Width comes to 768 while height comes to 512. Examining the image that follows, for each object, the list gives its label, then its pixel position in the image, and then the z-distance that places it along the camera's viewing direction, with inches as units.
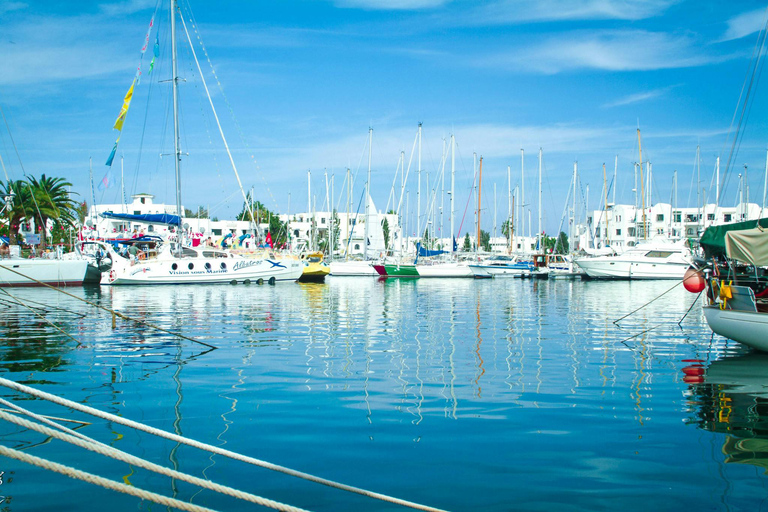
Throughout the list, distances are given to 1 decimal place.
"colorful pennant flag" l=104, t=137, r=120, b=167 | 1482.2
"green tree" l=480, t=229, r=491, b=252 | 5939.0
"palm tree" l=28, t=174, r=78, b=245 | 2054.6
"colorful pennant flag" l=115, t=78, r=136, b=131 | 1433.3
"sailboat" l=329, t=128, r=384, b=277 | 2464.3
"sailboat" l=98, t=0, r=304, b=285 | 1617.9
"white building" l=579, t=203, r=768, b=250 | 3868.1
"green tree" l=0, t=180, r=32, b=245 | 2053.0
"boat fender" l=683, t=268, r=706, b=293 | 661.9
